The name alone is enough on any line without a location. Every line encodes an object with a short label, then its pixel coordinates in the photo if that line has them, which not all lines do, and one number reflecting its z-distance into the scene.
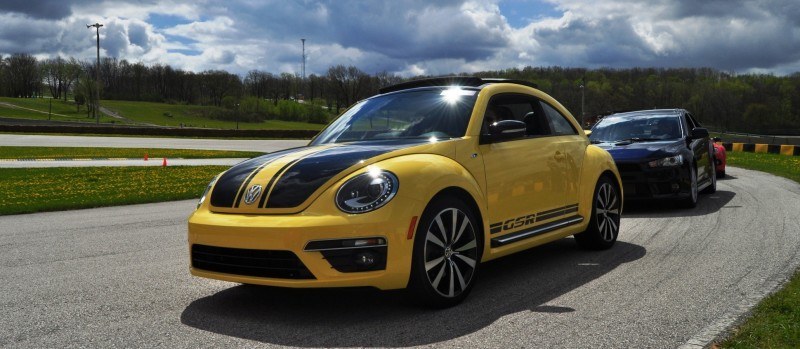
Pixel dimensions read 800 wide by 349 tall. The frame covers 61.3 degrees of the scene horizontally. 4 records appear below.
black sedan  10.11
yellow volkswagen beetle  4.14
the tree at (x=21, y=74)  151.38
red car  16.31
